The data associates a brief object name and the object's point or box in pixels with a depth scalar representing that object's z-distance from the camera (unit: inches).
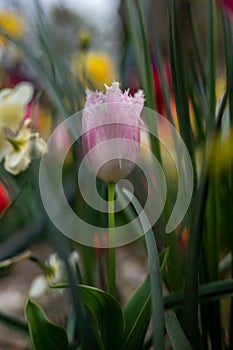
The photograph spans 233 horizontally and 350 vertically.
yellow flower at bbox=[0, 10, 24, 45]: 67.5
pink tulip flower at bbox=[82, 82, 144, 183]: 23.4
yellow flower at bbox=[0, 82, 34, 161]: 31.1
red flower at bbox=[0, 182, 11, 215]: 37.9
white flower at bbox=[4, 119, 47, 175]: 28.9
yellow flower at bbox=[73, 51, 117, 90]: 55.5
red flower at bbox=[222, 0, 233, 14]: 24.4
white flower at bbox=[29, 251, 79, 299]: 31.1
